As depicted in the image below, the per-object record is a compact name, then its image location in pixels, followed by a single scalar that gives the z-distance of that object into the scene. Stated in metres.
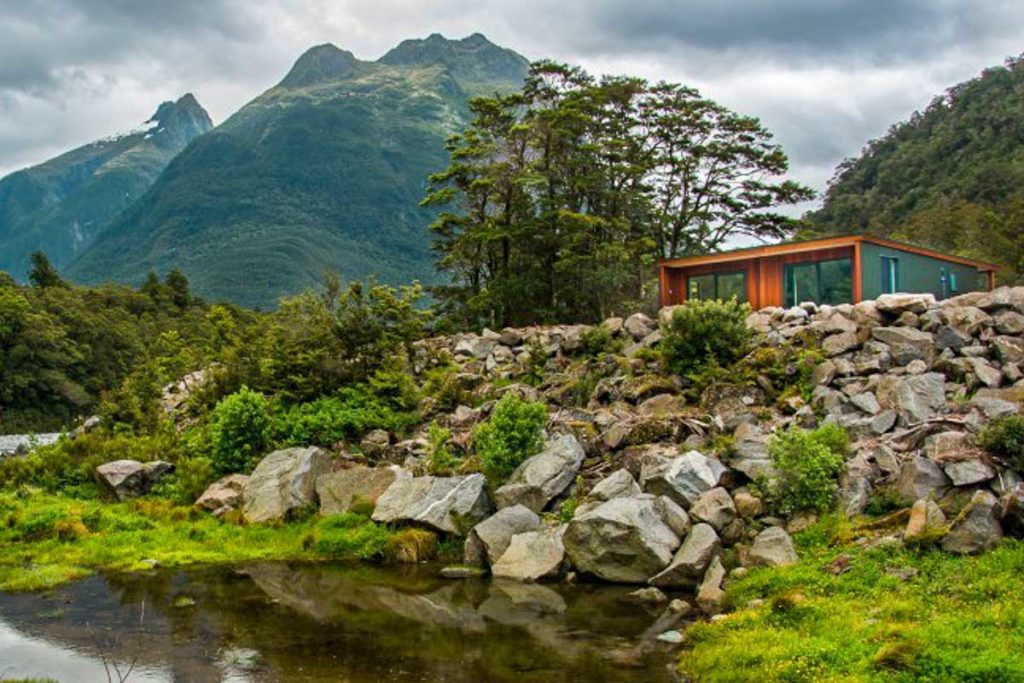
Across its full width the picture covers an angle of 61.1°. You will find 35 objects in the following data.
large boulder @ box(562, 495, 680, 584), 16.88
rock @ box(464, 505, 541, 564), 18.61
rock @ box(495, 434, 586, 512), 20.19
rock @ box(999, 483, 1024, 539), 14.28
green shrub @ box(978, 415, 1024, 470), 15.86
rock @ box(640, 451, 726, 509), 18.23
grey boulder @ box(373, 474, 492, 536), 20.02
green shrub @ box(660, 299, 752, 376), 25.50
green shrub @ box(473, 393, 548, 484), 21.64
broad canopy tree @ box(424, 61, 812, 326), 38.19
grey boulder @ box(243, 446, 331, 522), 22.45
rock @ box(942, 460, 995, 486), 15.88
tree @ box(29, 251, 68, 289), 78.38
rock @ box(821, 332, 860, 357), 24.59
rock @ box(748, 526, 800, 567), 15.68
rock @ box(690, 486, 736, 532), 17.31
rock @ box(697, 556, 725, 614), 14.90
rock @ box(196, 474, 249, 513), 23.33
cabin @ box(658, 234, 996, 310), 31.89
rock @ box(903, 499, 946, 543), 14.59
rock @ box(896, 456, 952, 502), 16.36
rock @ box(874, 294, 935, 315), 25.48
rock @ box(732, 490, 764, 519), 17.60
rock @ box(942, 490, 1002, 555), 14.08
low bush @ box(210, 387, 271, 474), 25.47
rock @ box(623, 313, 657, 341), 29.80
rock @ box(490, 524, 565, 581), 17.67
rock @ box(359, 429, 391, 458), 25.48
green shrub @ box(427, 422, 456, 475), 22.91
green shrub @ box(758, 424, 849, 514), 17.17
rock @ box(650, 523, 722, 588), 16.28
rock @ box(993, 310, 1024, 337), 23.27
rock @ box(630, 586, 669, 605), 15.81
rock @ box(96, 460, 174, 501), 25.28
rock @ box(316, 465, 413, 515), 22.23
